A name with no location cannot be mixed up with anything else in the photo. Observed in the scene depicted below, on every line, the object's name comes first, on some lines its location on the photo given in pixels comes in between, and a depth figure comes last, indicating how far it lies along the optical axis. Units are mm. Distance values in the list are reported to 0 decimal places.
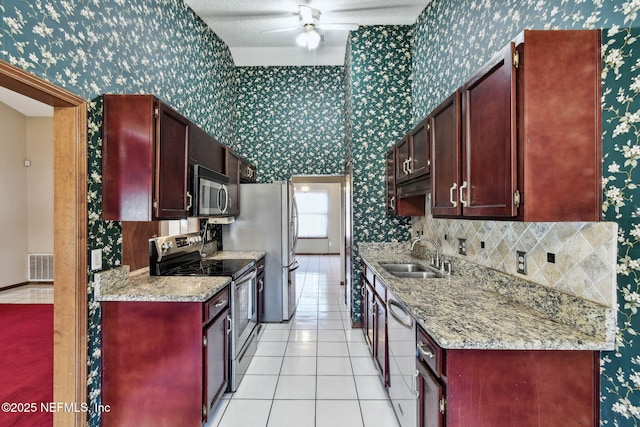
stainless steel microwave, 2291
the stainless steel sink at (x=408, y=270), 2638
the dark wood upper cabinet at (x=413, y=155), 2129
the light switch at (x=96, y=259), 1752
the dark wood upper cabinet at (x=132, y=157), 1782
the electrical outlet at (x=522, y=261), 1593
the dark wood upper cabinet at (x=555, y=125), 1151
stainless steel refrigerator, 3760
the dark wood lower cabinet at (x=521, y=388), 1136
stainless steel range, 2354
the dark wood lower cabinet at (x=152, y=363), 1785
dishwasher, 1520
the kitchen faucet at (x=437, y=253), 2533
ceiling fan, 3199
